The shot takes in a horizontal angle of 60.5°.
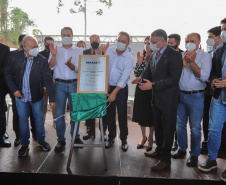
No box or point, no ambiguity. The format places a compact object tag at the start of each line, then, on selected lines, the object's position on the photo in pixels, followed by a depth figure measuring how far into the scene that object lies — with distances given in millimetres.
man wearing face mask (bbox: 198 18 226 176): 2183
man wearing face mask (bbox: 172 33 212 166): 2338
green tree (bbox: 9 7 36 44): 14828
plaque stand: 2340
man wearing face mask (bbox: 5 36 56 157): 2553
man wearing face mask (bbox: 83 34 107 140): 3275
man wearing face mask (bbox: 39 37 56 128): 3805
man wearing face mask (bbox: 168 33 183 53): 3004
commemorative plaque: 2438
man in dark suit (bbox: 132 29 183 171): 2197
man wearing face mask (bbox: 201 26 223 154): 2957
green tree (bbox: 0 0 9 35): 13651
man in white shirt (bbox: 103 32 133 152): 2826
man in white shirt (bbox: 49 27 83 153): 2797
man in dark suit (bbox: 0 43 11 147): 2981
